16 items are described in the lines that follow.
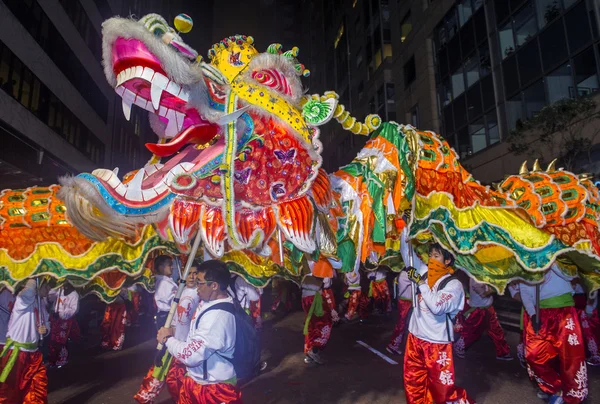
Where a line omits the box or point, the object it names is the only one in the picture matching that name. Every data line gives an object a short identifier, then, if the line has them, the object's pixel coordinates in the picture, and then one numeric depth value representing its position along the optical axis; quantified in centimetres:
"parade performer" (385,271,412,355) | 662
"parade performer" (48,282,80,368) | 612
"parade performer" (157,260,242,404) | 253
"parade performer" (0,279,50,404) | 364
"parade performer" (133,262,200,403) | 392
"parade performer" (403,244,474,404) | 337
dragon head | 242
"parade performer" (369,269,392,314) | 1087
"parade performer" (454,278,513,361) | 605
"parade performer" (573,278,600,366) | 558
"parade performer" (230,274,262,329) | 598
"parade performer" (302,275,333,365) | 615
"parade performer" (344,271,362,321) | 1002
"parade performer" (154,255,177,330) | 538
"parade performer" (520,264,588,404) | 395
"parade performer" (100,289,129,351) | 719
